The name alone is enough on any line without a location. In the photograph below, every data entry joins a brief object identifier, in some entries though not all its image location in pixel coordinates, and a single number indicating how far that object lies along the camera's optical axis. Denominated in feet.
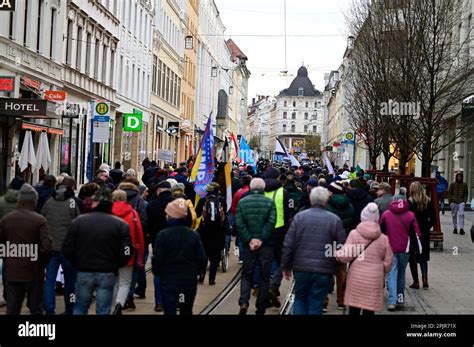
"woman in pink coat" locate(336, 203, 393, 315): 32.76
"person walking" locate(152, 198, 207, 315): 30.53
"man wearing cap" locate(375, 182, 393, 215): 47.74
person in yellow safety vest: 43.01
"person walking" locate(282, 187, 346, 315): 32.45
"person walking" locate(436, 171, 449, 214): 99.25
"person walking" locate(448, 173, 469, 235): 85.71
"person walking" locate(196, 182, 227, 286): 50.98
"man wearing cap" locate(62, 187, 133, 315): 30.19
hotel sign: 83.35
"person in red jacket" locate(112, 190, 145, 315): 35.50
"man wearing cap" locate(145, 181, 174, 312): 42.65
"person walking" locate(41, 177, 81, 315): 36.78
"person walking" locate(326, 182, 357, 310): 42.34
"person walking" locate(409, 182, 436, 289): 49.80
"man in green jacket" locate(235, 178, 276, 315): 38.52
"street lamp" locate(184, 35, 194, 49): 239.09
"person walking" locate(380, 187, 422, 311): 43.45
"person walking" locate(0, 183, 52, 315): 32.27
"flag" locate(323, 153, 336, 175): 91.60
